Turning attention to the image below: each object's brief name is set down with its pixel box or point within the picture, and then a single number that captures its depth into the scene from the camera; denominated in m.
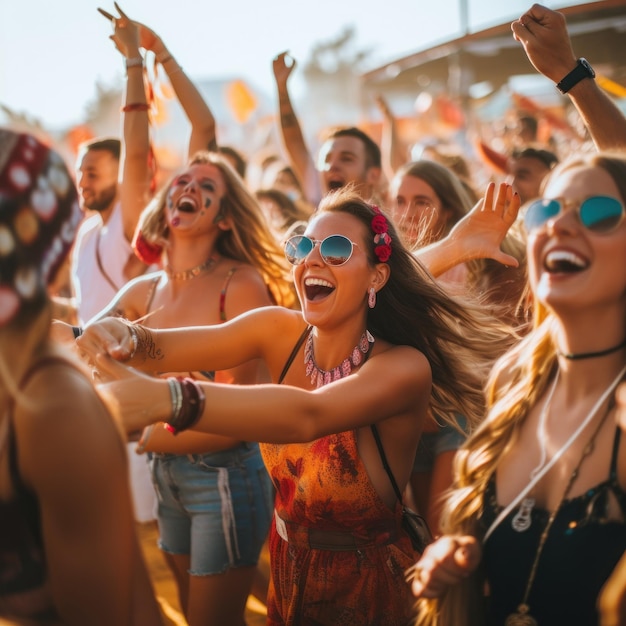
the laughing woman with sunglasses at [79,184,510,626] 2.19
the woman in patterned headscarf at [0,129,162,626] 1.44
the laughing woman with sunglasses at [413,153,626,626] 1.74
